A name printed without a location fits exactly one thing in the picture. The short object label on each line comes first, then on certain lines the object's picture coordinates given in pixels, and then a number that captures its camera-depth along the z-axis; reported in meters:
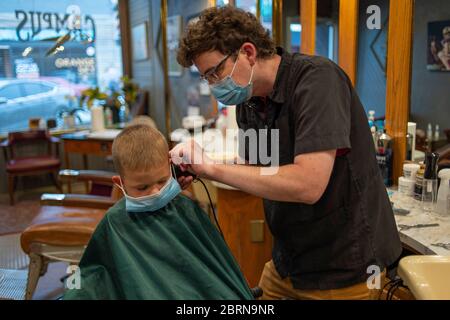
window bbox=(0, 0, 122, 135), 4.77
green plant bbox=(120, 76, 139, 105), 4.89
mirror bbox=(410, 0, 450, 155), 1.77
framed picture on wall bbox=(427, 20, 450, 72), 1.76
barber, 1.11
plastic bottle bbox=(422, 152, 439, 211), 1.69
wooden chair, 4.43
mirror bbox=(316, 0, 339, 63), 2.24
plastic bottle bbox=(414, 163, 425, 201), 1.75
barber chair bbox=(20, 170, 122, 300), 2.27
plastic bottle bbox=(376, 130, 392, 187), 1.95
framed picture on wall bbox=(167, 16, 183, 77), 4.23
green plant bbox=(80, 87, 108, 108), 4.55
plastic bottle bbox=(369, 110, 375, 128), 2.06
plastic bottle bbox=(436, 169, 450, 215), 1.61
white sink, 1.11
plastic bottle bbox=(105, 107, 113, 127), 4.82
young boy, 1.26
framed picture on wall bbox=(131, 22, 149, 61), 5.05
